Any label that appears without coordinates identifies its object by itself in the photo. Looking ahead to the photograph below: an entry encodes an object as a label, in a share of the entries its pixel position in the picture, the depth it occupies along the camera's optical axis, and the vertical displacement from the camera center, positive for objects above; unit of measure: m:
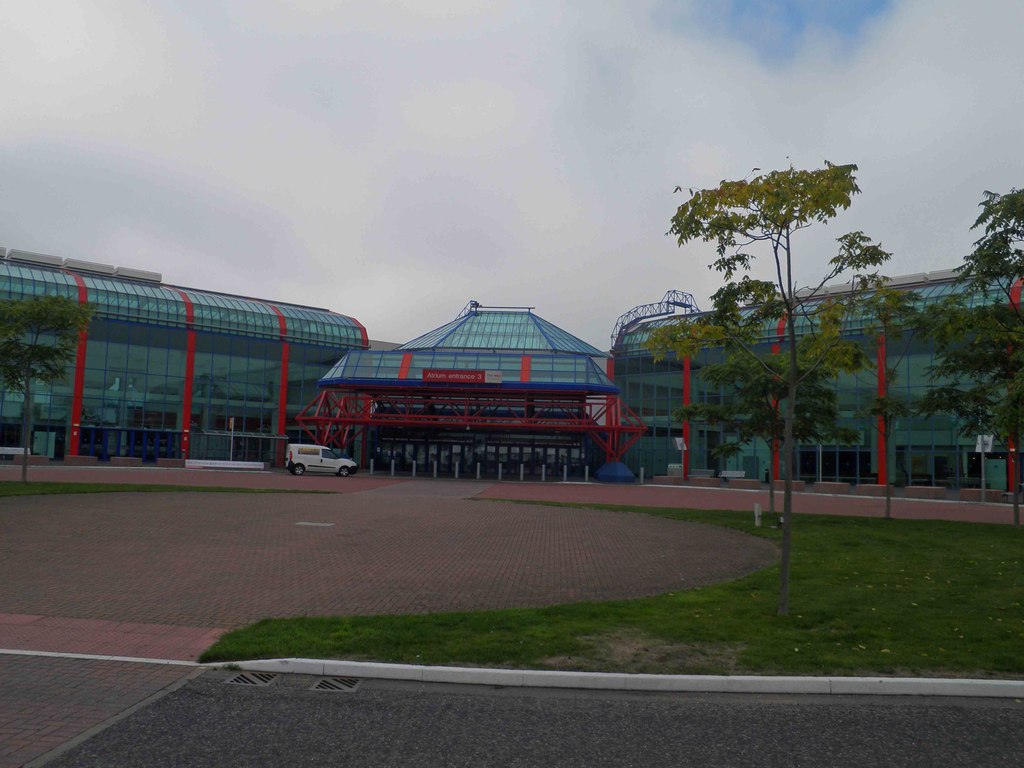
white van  44.38 -0.99
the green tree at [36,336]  23.25 +3.03
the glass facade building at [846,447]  40.09 +1.15
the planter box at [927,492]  35.84 -1.44
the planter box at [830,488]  38.11 -1.45
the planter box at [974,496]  33.90 -1.47
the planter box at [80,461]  44.47 -1.31
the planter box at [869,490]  36.88 -1.44
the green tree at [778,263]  8.93 +2.32
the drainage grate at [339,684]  6.37 -1.95
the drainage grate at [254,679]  6.49 -1.96
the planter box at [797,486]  39.39 -1.45
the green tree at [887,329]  9.84 +1.98
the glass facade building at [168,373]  49.53 +4.54
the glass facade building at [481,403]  47.62 +2.88
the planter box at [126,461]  44.94 -1.27
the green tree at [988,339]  13.44 +2.68
